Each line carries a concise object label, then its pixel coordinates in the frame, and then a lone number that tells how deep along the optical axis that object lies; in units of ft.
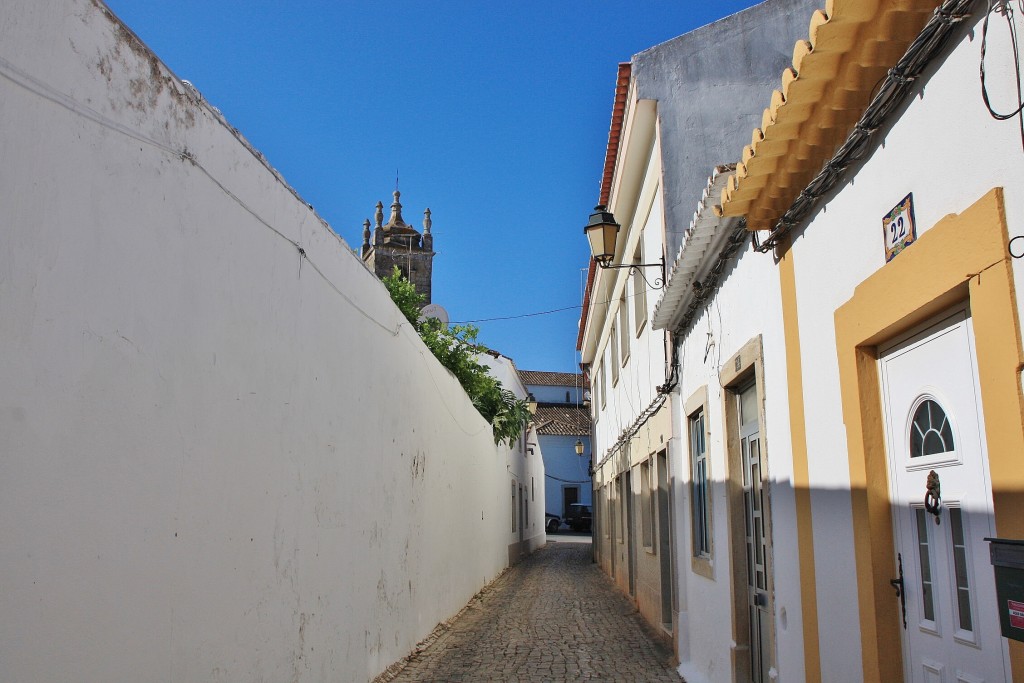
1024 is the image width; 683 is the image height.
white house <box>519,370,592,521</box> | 161.38
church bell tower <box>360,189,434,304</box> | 102.94
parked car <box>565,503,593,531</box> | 136.87
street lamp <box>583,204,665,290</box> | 27.55
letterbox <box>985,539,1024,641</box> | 7.50
